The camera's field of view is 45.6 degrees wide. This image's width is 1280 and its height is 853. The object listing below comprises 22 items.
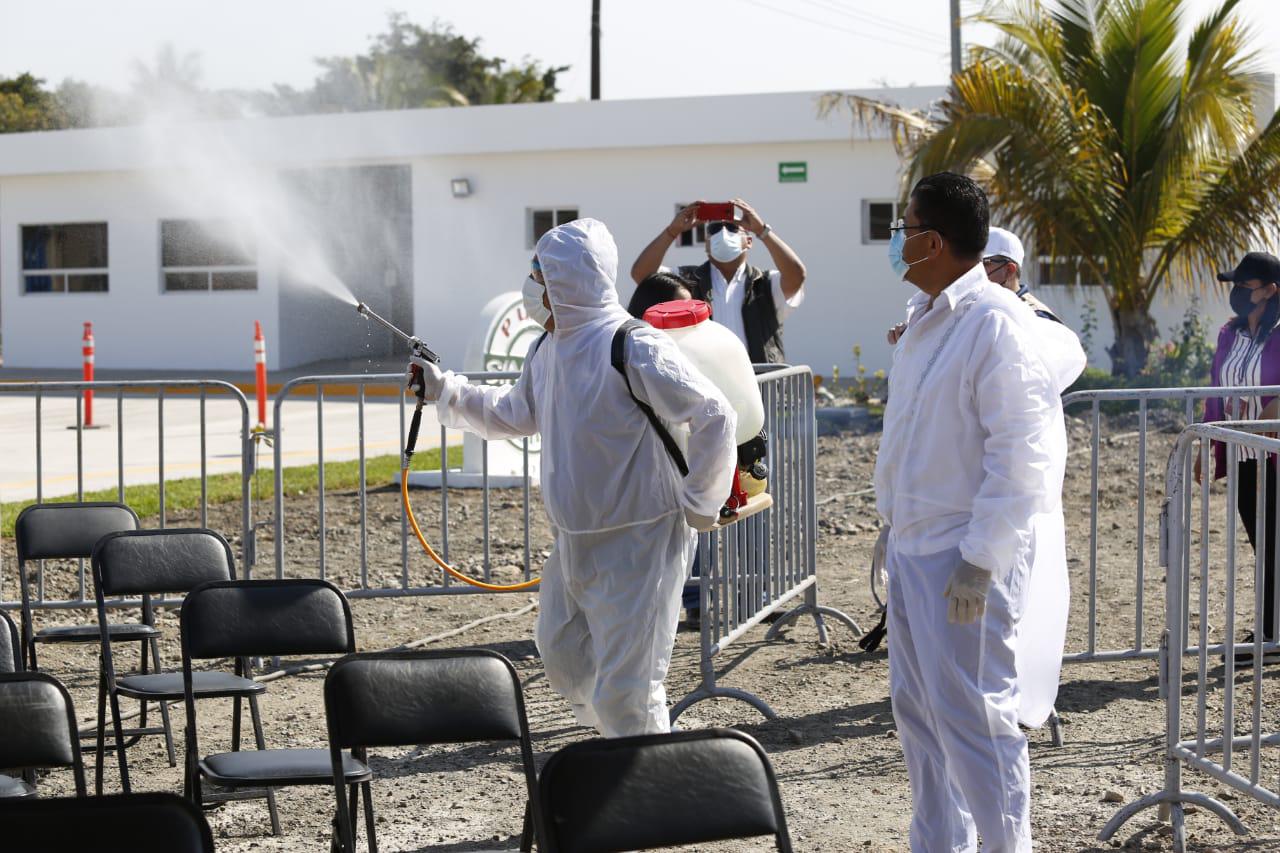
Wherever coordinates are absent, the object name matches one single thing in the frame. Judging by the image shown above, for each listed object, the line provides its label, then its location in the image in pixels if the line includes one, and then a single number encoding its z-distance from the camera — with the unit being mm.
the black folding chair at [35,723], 3500
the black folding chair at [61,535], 6070
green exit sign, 22500
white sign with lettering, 11109
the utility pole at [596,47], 39875
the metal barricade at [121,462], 7094
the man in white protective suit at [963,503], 3680
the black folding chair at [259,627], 4445
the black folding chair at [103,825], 2709
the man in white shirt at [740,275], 6996
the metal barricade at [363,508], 7074
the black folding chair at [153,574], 5113
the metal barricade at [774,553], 6078
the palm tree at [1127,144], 16391
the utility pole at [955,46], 25484
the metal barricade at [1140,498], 6379
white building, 22406
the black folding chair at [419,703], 3631
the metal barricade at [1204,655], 4562
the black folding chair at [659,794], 2930
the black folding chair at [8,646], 4340
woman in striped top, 6629
